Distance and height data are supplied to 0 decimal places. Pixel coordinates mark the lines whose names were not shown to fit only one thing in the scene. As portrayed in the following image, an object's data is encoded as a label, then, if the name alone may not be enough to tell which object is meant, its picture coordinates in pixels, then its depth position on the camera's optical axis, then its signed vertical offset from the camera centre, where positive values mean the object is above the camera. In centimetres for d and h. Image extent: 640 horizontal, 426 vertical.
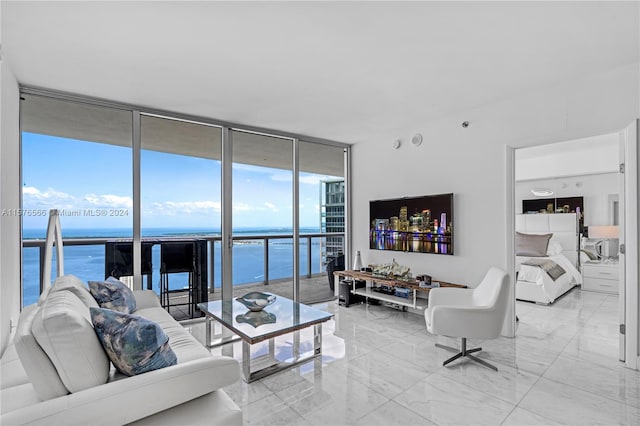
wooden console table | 393 -105
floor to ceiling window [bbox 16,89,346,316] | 338 +18
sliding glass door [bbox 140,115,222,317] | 390 +5
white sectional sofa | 128 -76
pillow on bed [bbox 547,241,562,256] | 620 -71
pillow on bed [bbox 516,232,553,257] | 606 -61
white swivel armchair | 270 -91
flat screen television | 405 -15
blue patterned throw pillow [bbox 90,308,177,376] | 147 -60
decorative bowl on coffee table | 304 -85
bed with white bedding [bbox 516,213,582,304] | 488 -81
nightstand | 541 -111
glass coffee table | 254 -95
